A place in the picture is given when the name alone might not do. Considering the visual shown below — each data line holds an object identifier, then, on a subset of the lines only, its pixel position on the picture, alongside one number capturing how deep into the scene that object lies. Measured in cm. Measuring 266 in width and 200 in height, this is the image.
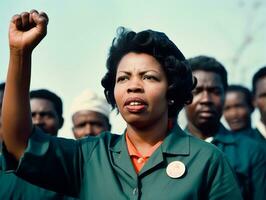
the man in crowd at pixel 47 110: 550
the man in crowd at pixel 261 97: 582
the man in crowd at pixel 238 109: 741
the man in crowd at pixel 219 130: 416
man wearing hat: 629
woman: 270
